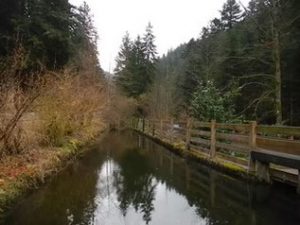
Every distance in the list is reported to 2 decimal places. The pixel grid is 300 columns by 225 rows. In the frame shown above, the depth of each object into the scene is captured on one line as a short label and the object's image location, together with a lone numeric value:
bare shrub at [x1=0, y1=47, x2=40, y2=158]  5.09
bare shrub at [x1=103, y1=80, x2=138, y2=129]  25.49
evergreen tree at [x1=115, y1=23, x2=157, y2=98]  29.58
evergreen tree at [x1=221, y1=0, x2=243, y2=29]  24.59
